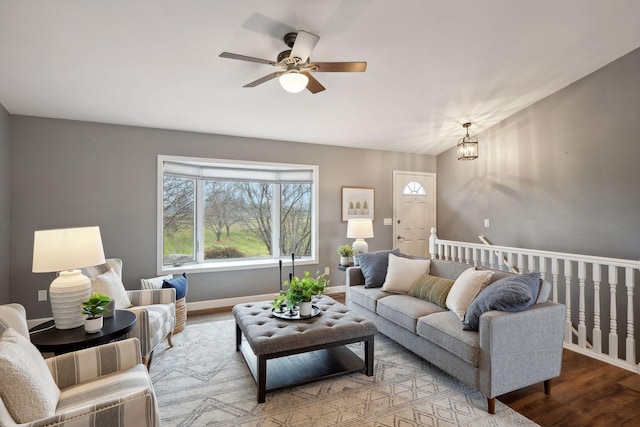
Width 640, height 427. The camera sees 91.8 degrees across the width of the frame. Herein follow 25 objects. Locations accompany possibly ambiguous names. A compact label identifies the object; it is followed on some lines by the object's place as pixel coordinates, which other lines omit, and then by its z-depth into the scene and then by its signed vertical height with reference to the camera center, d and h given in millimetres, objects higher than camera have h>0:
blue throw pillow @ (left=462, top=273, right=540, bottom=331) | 2137 -559
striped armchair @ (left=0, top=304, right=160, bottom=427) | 1226 -822
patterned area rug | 2043 -1326
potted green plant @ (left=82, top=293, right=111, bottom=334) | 2072 -640
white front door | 5645 +142
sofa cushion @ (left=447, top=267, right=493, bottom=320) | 2543 -607
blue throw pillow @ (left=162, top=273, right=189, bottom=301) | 3518 -768
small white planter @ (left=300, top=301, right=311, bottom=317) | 2629 -774
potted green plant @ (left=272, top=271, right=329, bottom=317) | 2561 -618
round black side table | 1887 -764
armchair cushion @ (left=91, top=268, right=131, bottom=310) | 2666 -611
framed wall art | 5207 +261
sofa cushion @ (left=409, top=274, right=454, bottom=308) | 2895 -695
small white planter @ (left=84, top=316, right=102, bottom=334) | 2065 -717
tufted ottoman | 2225 -932
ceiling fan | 2240 +1159
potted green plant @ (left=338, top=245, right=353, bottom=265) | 4586 -524
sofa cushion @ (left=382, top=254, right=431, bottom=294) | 3352 -604
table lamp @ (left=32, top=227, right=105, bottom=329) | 2038 -295
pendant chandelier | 4449 +997
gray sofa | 2082 -925
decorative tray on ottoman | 2604 -831
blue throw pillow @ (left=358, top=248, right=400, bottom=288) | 3605 -583
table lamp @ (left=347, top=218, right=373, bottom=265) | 4641 -213
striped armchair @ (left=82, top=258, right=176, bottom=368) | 2488 -855
